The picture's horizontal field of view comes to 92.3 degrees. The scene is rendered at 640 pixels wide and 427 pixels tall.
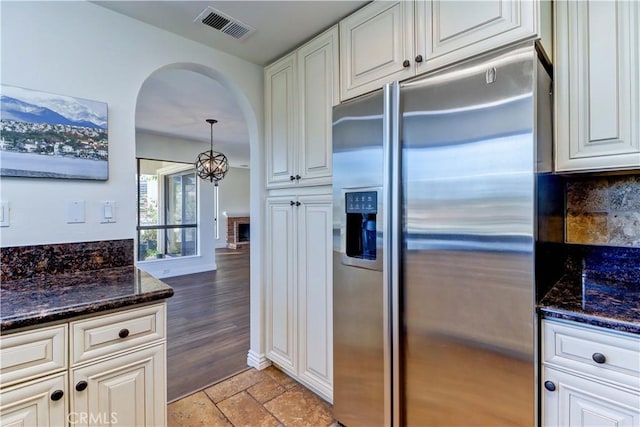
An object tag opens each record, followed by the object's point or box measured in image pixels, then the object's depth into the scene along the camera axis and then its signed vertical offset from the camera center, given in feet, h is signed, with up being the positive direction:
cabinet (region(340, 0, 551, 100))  3.82 +2.55
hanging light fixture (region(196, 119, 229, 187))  14.94 +2.26
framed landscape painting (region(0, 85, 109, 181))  4.74 +1.28
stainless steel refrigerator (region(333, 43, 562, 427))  3.59 -0.40
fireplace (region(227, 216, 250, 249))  32.12 -2.10
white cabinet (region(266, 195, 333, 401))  6.28 -1.73
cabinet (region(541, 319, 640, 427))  3.17 -1.83
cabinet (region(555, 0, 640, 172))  3.90 +1.66
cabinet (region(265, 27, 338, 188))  6.19 +2.20
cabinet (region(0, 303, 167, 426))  3.39 -1.96
